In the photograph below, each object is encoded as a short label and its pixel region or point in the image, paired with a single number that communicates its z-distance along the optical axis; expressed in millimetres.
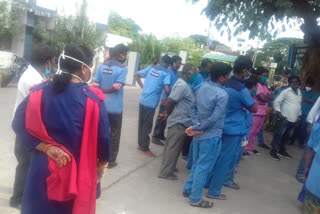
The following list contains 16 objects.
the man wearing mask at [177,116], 4699
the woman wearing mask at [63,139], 2107
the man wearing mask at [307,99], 7488
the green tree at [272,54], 34262
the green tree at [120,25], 46125
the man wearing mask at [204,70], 6754
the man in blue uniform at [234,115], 4207
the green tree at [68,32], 17547
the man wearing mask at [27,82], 3225
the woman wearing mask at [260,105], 6622
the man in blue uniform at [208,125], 3936
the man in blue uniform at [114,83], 4617
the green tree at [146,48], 29000
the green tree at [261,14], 5453
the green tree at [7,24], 14953
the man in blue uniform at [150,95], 5758
